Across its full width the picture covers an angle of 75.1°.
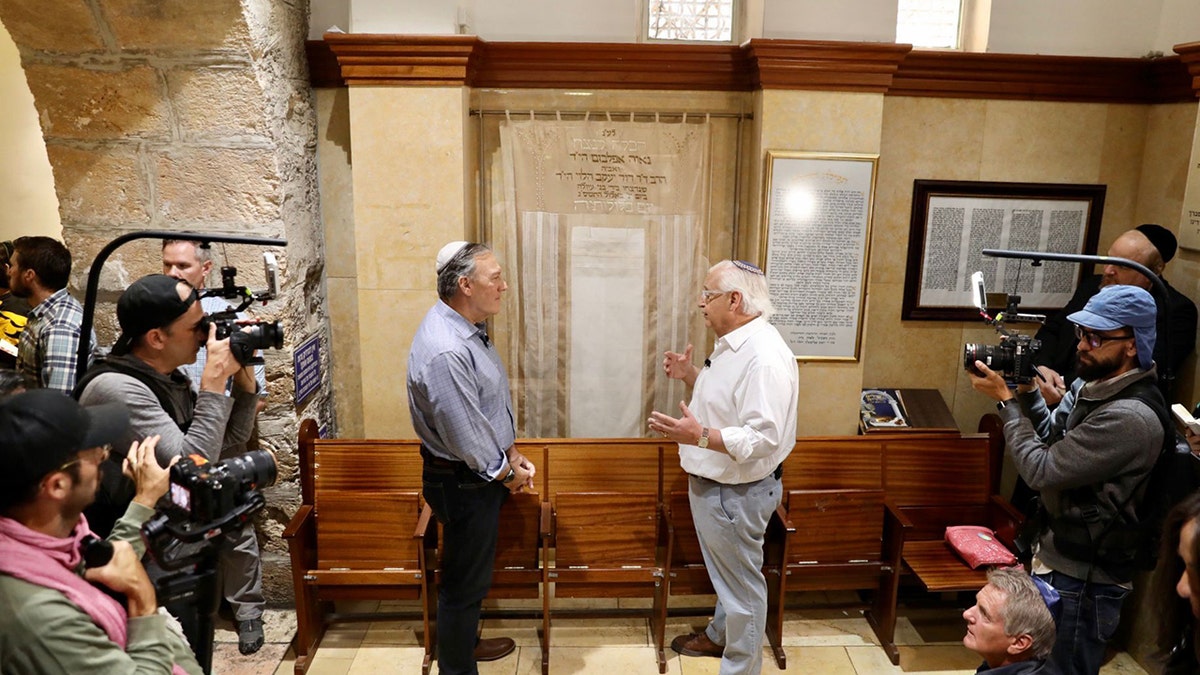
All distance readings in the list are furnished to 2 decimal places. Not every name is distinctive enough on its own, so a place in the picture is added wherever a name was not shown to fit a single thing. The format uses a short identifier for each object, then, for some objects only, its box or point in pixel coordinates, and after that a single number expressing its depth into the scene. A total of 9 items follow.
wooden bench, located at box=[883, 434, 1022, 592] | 3.68
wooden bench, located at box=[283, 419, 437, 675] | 3.37
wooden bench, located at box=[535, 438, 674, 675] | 3.39
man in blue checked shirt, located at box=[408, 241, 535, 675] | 2.80
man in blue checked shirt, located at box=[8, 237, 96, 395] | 3.14
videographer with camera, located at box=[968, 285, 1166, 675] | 2.49
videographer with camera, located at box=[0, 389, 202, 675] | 1.47
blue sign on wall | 3.65
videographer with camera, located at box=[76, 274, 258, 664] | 2.32
